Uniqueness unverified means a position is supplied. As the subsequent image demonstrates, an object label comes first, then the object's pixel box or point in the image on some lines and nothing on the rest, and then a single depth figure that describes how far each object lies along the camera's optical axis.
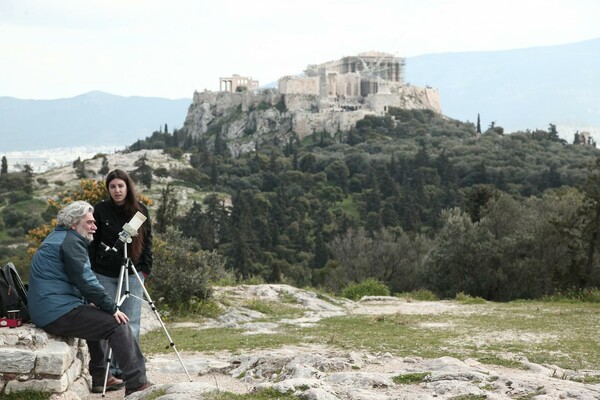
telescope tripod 8.95
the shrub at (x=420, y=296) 24.85
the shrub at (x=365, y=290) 25.77
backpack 8.52
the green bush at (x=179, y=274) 18.16
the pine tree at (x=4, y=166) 98.08
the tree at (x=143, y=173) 86.94
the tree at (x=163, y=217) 27.70
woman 9.48
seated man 8.35
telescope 9.08
